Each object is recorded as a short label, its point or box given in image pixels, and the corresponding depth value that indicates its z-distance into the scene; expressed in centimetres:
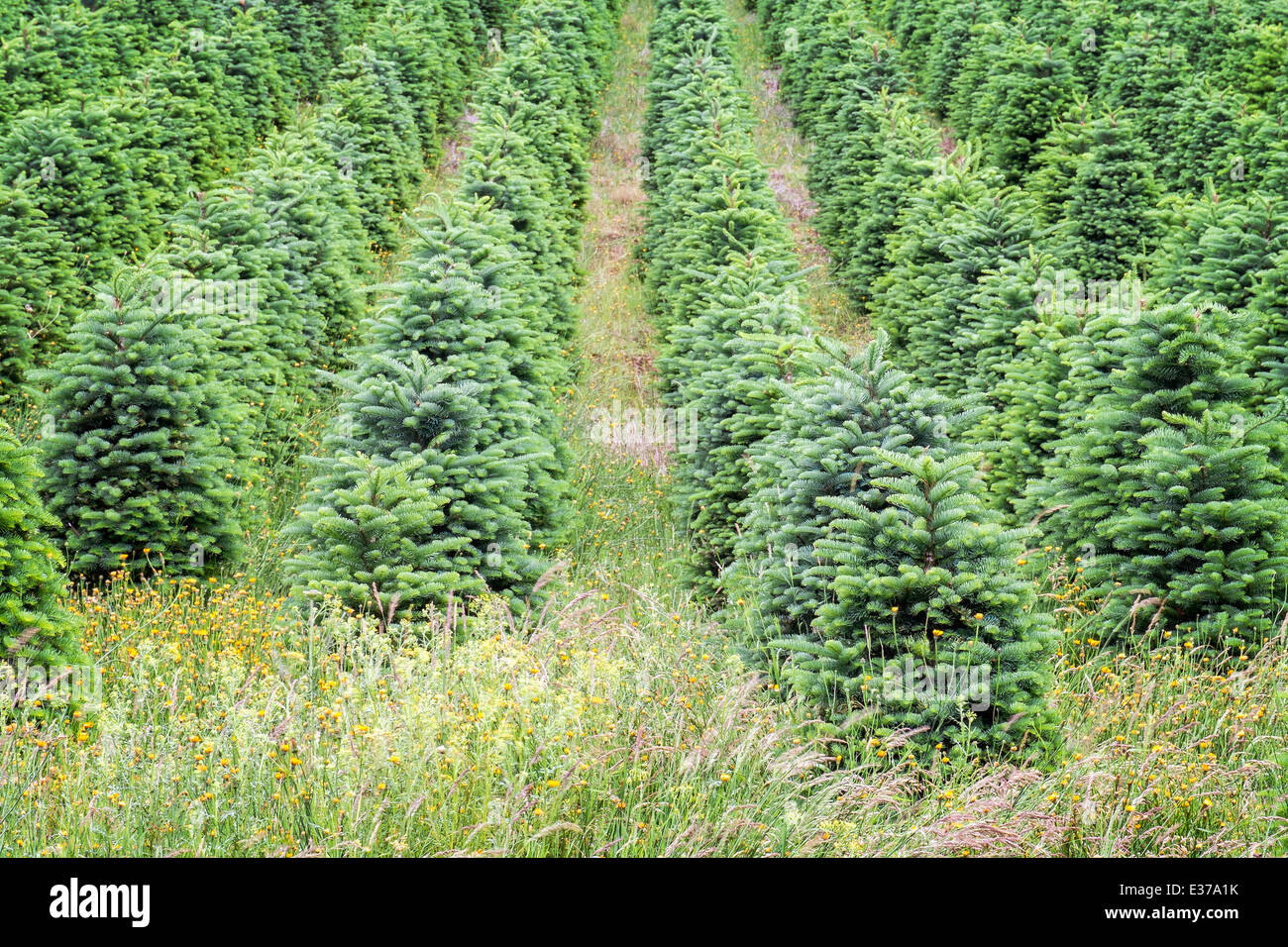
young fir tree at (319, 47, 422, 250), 1852
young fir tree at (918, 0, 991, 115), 2662
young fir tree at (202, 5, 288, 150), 1981
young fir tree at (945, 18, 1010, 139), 2348
